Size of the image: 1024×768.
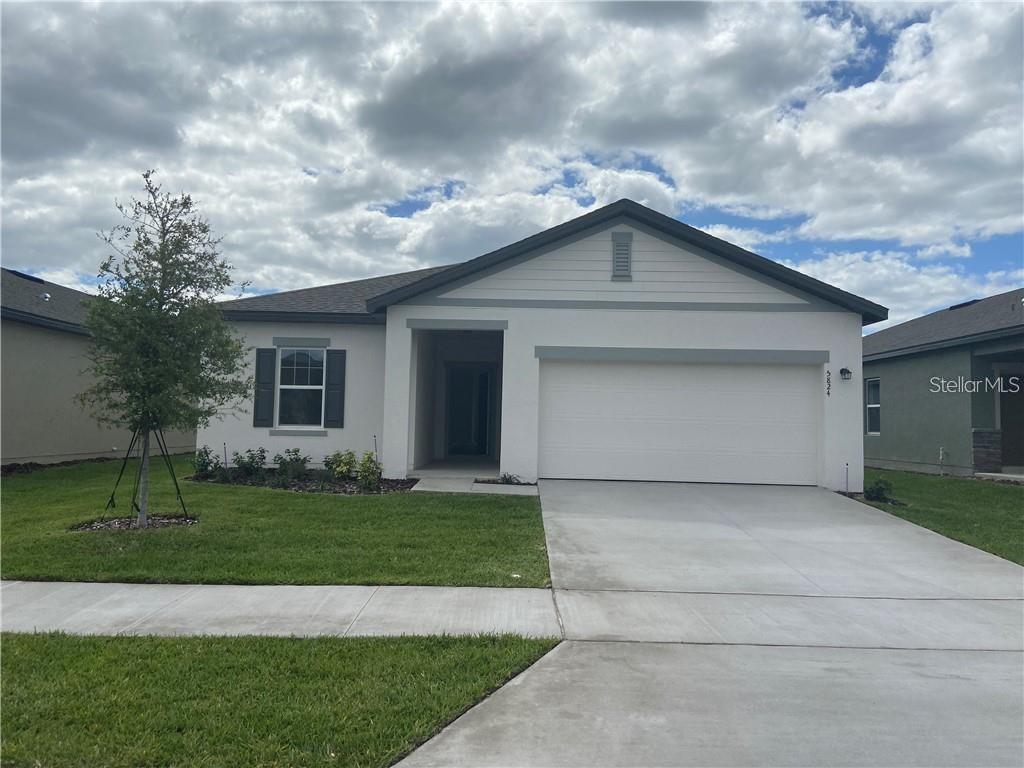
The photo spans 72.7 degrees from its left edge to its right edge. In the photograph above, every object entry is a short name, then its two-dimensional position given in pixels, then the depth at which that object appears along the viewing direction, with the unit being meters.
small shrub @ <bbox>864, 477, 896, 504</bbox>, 12.35
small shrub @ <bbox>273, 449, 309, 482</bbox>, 13.05
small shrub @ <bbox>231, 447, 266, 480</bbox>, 13.49
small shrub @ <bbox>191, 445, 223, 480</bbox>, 13.49
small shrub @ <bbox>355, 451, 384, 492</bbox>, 12.39
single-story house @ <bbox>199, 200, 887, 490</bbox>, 13.05
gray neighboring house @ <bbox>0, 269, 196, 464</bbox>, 15.57
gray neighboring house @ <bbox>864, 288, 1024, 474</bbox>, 17.11
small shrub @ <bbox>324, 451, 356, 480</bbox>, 13.14
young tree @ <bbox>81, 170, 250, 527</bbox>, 8.27
